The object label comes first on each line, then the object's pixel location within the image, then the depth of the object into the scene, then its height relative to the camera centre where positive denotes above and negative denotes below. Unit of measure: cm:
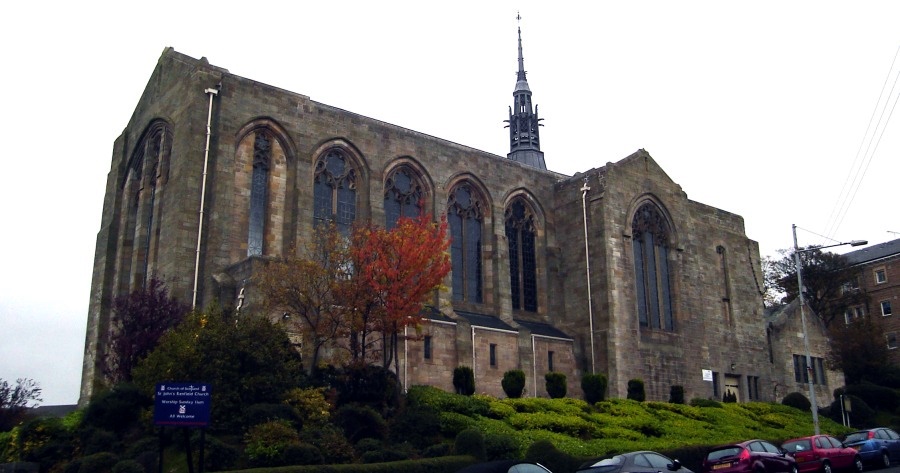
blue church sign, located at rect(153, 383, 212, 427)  1795 +68
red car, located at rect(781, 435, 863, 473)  2516 -69
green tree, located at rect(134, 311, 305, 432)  2422 +212
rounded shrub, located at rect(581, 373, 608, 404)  3622 +191
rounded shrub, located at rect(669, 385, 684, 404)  4025 +171
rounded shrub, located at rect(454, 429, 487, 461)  2309 -27
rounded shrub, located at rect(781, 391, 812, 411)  4475 +153
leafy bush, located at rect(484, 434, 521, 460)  2455 -37
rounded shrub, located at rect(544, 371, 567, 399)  3562 +202
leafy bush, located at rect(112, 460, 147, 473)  2011 -65
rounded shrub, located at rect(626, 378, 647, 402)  3862 +189
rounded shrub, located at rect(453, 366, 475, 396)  3278 +205
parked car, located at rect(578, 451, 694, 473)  1909 -69
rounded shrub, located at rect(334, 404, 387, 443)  2539 +40
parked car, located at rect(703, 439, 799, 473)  2200 -71
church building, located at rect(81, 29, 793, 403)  3303 +907
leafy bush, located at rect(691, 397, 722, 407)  4034 +139
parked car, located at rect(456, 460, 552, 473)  1756 -66
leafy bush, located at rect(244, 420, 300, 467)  2180 -10
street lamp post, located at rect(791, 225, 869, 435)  3288 +223
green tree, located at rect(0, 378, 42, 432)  3353 +141
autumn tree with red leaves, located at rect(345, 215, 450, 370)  2773 +511
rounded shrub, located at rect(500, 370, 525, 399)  3378 +198
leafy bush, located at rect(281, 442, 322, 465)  2131 -45
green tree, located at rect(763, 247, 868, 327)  6794 +1145
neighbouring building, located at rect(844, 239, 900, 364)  7225 +1210
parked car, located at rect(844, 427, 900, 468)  2741 -46
